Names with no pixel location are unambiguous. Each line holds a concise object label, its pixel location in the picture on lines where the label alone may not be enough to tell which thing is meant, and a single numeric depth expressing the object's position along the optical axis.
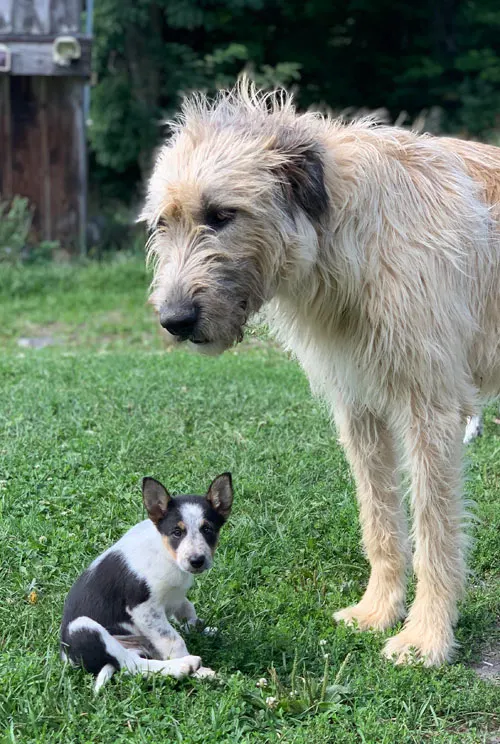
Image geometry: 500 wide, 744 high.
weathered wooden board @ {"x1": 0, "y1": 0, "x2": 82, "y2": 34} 12.66
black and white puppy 3.41
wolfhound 3.34
